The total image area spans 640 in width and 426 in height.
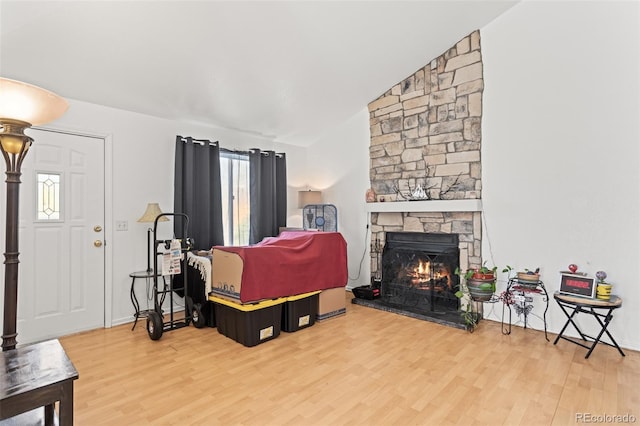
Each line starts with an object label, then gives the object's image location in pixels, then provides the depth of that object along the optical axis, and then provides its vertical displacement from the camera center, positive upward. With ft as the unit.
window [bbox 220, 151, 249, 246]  15.64 +0.97
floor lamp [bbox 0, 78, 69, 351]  5.33 +1.23
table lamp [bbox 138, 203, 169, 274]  12.06 +0.07
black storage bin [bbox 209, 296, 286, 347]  10.18 -3.25
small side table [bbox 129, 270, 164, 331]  12.09 -2.63
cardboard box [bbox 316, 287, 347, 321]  12.60 -3.32
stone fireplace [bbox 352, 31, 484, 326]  12.98 +2.70
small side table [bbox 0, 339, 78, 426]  3.99 -2.06
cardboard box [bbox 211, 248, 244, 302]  10.43 -1.84
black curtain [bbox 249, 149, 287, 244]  16.30 +1.14
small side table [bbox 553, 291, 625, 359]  9.18 -2.72
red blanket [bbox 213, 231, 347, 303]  10.43 -1.63
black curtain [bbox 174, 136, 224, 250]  13.57 +1.17
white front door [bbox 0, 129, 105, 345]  10.44 -0.62
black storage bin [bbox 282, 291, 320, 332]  11.43 -3.30
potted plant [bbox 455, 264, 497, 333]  11.27 -2.42
